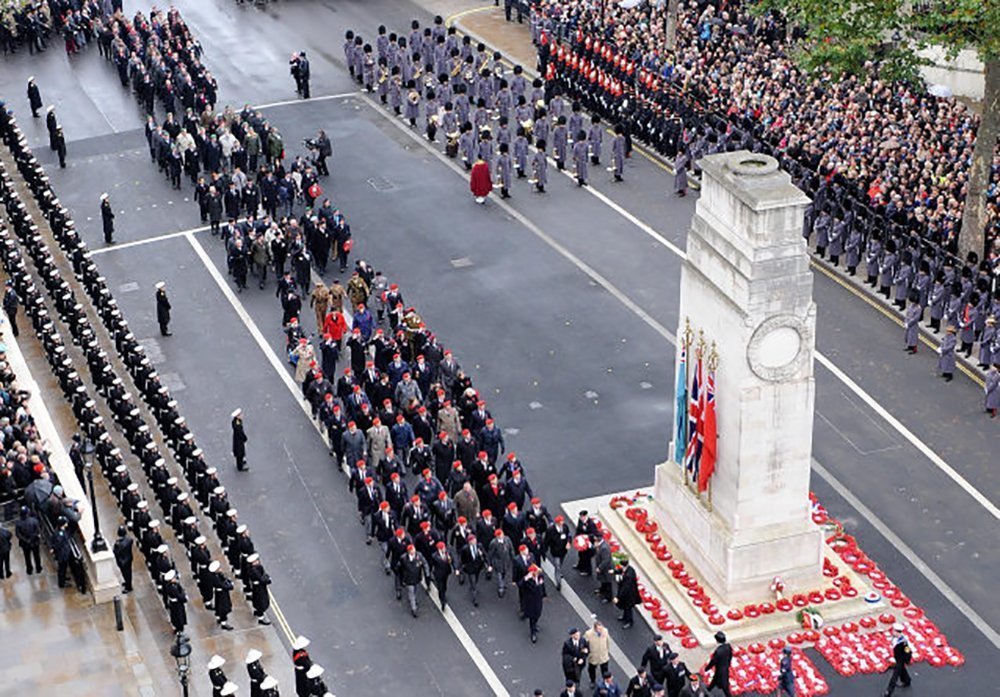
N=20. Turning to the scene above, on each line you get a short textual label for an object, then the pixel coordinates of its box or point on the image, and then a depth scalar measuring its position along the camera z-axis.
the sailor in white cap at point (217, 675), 36.75
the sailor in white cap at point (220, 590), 39.69
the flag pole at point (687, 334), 40.12
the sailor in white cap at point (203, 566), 40.03
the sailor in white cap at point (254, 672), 36.72
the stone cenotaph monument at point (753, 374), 37.75
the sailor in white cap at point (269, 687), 36.50
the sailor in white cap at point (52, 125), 62.84
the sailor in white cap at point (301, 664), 37.06
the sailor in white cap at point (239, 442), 45.22
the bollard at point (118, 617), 39.28
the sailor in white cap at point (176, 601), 39.34
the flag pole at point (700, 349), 39.66
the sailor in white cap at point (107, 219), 56.62
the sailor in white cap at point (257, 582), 39.75
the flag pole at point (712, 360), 39.28
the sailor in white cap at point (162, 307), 51.44
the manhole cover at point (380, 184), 61.03
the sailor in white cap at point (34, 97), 66.69
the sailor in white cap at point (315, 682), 36.84
